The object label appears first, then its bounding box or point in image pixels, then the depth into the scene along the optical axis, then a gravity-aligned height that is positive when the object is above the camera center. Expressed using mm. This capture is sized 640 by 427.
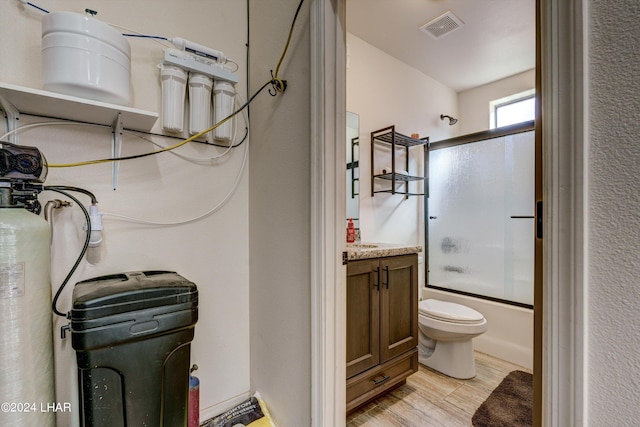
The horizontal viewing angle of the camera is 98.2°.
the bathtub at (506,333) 2350 -1037
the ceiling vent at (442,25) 2203 +1577
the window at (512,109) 3061 +1217
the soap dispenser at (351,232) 2143 -137
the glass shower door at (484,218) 2498 -27
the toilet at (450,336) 2008 -914
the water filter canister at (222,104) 1463 +588
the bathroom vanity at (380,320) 1562 -654
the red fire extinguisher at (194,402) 1282 -873
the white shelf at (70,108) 953 +410
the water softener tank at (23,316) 780 -301
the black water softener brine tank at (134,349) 893 -462
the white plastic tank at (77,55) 977 +571
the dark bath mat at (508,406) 1600 -1203
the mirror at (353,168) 2350 +406
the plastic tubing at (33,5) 1086 +831
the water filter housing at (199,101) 1382 +575
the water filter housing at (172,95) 1309 +571
